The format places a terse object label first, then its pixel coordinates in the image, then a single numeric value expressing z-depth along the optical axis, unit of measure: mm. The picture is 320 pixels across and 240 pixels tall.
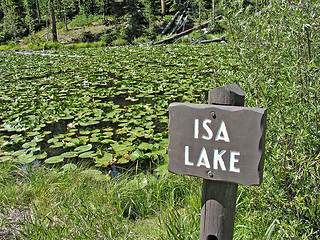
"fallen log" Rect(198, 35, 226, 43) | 13477
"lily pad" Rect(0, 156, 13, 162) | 2935
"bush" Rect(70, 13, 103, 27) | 25500
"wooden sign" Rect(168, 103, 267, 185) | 923
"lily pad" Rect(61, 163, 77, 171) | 2697
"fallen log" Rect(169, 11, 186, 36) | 18984
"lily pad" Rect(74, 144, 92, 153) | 3153
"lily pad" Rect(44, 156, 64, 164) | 2950
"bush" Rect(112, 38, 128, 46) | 18461
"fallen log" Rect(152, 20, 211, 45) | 16053
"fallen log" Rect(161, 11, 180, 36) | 19625
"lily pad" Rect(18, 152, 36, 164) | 2933
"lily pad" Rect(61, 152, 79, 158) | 3039
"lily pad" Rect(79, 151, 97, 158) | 3030
